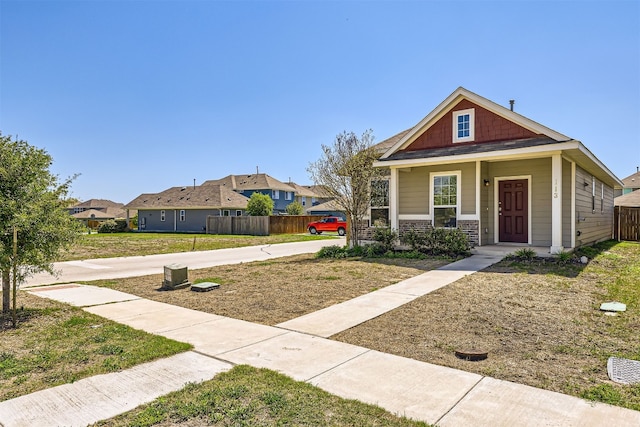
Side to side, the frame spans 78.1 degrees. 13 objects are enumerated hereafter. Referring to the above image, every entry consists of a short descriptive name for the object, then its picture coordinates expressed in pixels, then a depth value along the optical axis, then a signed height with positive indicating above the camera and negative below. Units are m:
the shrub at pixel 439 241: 12.48 -0.96
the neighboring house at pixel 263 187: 45.84 +3.08
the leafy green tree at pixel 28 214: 5.96 +0.00
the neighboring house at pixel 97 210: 58.30 +0.61
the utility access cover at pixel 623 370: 3.72 -1.59
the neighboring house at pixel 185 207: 39.97 +0.70
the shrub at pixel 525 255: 11.23 -1.24
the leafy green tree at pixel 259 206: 35.84 +0.63
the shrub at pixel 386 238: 14.09 -0.93
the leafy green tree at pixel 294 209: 40.00 +0.38
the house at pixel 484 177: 12.59 +1.20
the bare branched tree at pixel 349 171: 14.70 +1.55
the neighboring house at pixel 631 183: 37.69 +2.70
